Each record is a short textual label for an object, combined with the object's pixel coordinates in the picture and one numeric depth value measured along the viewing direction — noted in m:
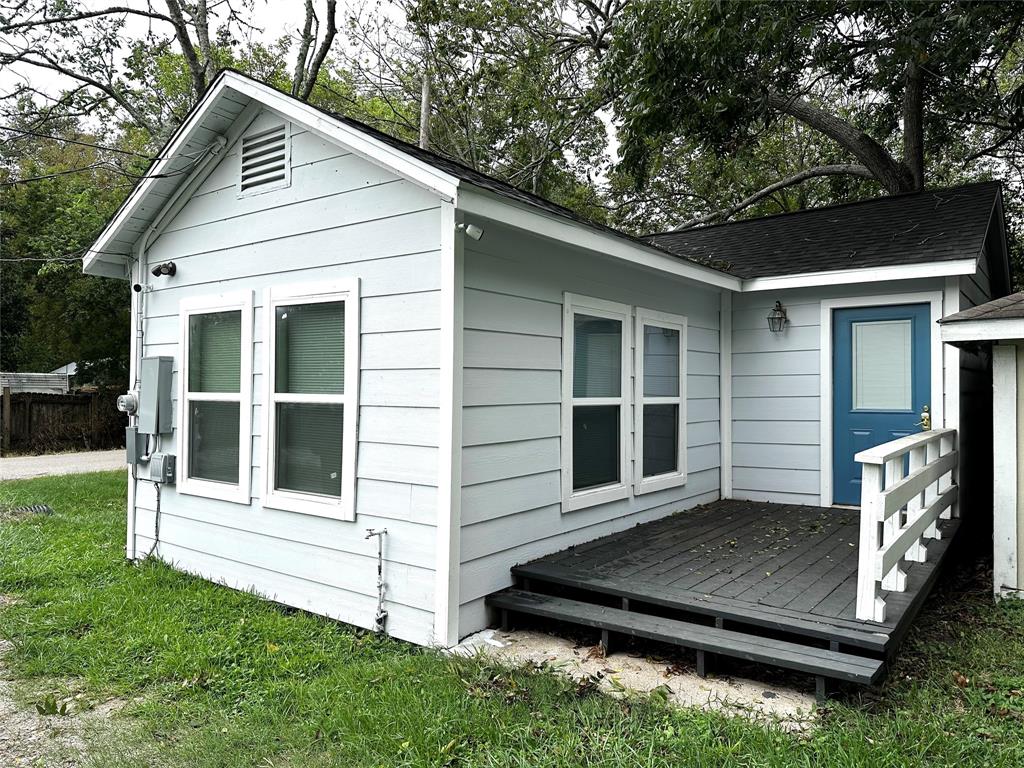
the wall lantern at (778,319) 6.49
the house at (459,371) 3.77
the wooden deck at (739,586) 3.11
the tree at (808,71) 7.27
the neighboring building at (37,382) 18.27
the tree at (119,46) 10.45
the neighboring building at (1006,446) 4.18
